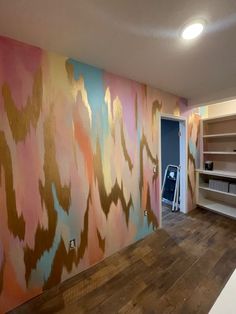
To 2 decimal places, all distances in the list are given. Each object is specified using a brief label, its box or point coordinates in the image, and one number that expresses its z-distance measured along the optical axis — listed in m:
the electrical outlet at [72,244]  1.88
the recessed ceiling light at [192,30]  1.29
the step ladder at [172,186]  3.74
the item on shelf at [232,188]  3.20
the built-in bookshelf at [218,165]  3.38
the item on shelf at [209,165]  3.66
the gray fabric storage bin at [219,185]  3.33
